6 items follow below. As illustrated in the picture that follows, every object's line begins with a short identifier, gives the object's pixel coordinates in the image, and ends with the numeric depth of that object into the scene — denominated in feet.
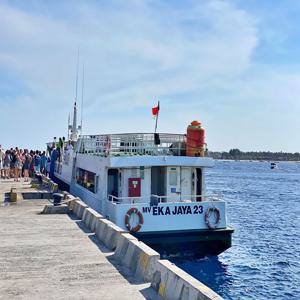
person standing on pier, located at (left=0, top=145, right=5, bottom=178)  111.08
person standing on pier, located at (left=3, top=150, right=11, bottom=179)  109.67
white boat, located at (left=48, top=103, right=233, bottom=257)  49.21
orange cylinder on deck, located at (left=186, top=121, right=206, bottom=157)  54.29
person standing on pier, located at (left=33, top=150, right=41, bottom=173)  113.19
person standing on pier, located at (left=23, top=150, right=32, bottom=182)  112.58
